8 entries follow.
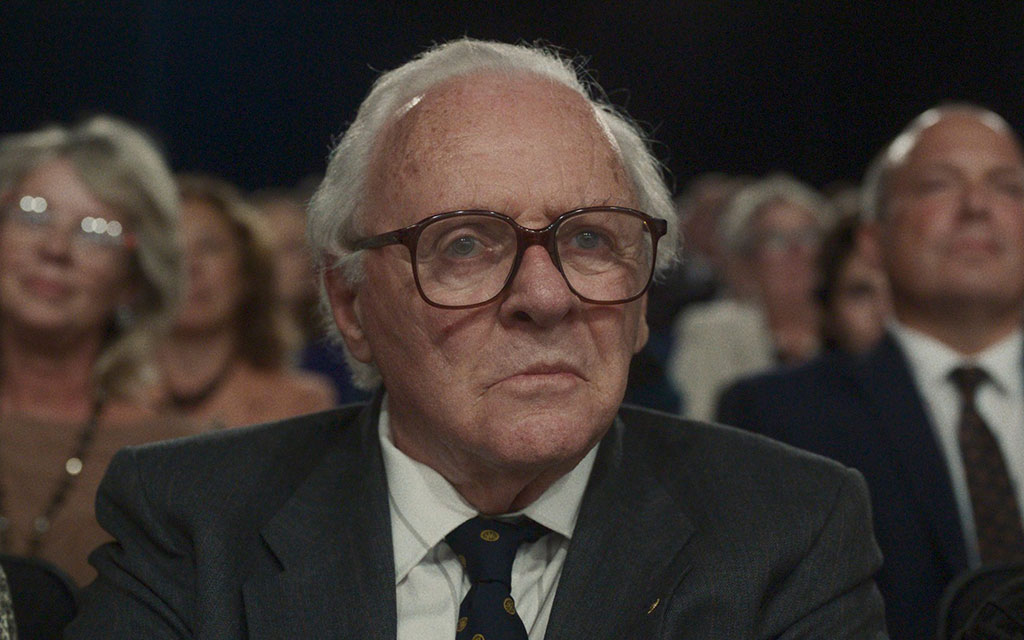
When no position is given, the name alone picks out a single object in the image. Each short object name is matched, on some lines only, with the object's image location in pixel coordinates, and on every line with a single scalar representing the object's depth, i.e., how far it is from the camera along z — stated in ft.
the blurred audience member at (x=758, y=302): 14.85
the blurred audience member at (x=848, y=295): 13.26
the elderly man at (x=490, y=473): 4.91
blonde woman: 8.90
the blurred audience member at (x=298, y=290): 15.65
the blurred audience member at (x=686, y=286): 9.12
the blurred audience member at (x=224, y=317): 12.94
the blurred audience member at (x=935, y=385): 7.84
